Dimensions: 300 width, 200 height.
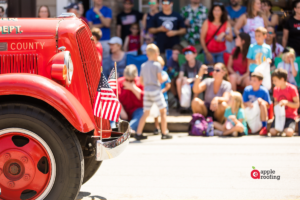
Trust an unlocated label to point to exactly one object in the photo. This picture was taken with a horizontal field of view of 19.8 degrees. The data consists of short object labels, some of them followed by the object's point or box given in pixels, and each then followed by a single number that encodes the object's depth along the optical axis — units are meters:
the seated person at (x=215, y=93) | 16.66
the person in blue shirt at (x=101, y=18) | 21.05
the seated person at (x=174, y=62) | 19.91
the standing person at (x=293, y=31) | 20.12
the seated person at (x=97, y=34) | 17.62
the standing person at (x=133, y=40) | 21.89
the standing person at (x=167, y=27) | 20.54
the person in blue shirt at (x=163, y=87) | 16.66
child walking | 15.85
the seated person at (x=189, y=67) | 18.84
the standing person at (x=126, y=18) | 22.13
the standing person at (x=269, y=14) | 21.22
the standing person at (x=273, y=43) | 19.94
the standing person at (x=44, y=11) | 18.69
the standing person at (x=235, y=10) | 21.77
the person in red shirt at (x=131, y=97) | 16.89
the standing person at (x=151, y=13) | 20.89
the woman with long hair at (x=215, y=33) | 20.04
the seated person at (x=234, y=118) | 16.13
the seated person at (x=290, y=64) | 18.42
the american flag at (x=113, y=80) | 9.06
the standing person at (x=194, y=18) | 21.34
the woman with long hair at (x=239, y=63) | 18.89
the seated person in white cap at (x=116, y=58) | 19.82
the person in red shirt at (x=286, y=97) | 16.01
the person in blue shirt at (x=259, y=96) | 16.41
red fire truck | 6.93
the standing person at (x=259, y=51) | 18.15
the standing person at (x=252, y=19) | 20.10
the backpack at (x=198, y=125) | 16.27
